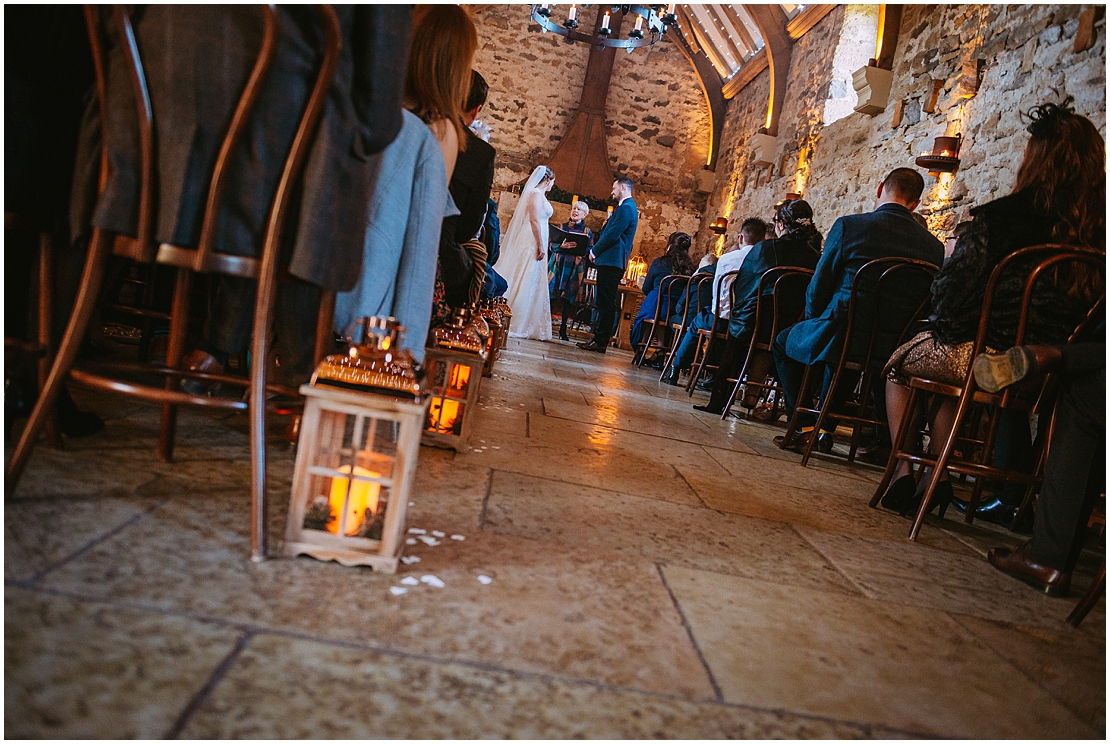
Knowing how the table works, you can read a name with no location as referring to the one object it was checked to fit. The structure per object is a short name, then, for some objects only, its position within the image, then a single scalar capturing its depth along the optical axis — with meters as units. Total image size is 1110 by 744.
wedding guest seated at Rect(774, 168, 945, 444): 3.20
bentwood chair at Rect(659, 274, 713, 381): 5.67
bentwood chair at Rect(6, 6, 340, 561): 1.10
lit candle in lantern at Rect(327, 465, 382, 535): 1.17
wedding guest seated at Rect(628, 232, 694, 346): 7.02
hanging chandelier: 7.91
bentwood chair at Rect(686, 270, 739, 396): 4.80
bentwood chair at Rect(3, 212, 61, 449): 1.29
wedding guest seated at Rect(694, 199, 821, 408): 4.29
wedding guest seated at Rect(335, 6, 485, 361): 1.65
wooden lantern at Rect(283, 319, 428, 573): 1.12
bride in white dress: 6.93
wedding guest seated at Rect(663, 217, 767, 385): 5.45
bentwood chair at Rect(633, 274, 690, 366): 6.50
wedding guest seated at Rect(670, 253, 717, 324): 5.76
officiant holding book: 9.52
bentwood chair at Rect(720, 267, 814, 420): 4.04
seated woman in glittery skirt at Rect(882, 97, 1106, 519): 2.16
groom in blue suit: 7.38
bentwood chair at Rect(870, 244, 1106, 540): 1.96
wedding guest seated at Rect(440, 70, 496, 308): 2.75
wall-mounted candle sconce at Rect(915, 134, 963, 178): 5.30
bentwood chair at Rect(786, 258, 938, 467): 3.07
